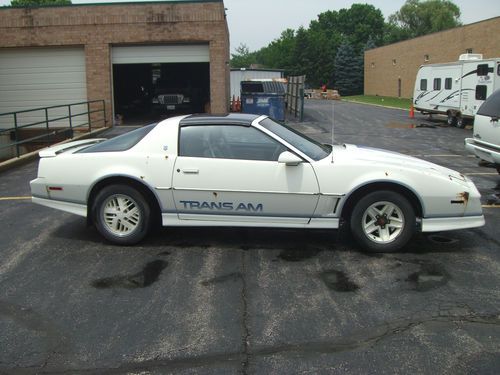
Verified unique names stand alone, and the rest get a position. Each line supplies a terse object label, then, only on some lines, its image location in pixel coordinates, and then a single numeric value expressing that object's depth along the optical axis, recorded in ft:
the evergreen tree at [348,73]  234.79
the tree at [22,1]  213.75
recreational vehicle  67.36
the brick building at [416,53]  115.55
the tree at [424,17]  316.19
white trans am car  18.98
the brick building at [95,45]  66.85
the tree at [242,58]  419.41
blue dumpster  75.61
